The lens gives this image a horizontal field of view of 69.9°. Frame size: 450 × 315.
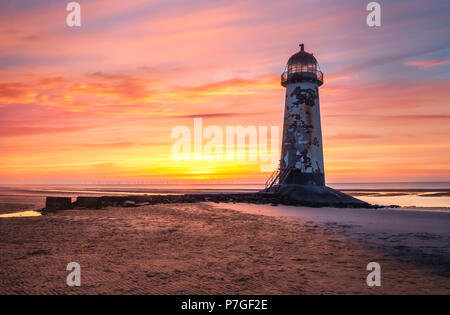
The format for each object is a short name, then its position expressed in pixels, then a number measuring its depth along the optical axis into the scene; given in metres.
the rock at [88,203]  20.22
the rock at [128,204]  21.27
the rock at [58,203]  19.83
